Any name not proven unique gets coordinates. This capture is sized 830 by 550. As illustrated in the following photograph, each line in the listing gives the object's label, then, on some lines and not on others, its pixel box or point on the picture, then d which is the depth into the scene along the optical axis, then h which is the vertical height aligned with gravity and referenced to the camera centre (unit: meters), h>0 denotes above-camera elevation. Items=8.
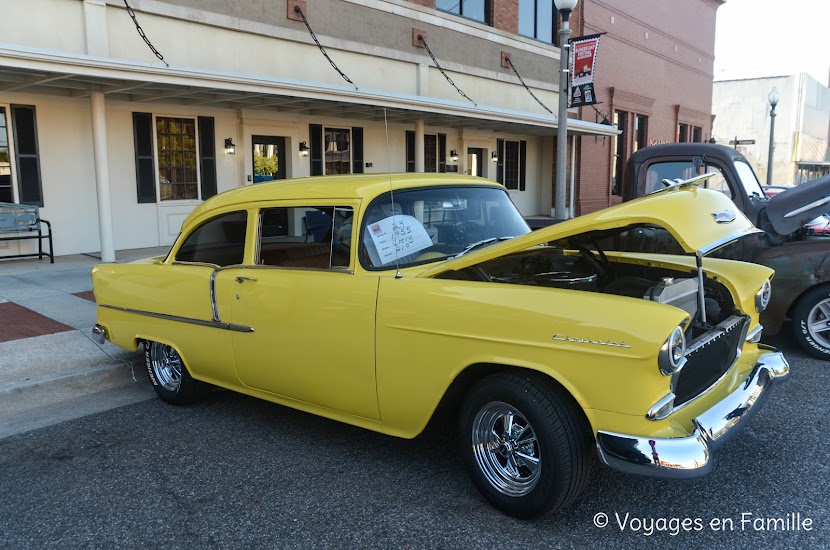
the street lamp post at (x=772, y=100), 20.91 +2.90
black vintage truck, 5.64 -0.62
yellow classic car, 2.78 -0.71
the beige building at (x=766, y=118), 49.44 +5.49
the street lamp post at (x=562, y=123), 9.31 +0.99
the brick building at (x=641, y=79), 21.91 +4.31
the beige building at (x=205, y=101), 10.18 +1.64
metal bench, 10.19 -0.56
